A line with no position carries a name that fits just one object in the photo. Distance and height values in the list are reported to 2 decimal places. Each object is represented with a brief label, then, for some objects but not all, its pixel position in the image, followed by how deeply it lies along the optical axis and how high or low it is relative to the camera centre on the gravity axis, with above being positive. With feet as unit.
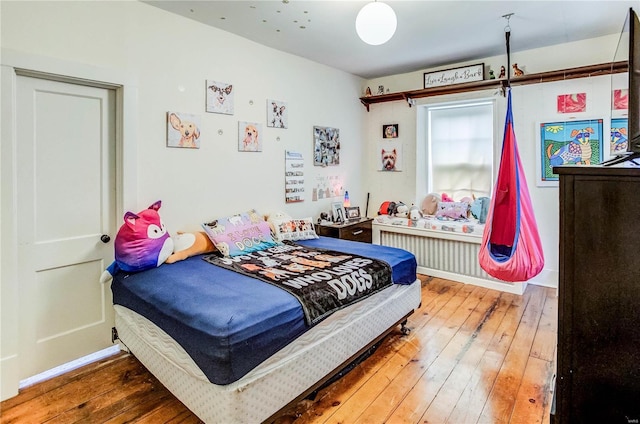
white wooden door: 7.30 -0.24
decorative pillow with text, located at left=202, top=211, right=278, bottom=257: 9.31 -0.77
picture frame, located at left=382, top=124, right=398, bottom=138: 15.66 +3.40
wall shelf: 10.86 +4.43
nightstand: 12.94 -0.91
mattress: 5.26 -2.76
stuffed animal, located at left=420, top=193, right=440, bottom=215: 14.73 +0.10
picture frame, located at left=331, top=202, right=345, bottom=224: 13.98 -0.27
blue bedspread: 5.12 -1.75
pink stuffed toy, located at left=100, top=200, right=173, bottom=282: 7.52 -0.84
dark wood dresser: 2.64 -0.70
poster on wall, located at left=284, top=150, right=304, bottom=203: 12.66 +1.08
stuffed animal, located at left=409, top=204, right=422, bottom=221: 14.26 -0.31
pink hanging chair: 9.64 -0.66
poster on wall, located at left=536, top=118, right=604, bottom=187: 11.24 +2.05
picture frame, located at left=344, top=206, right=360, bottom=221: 14.44 -0.24
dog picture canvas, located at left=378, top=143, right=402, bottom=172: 15.70 +2.24
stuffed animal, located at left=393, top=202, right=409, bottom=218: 14.81 -0.20
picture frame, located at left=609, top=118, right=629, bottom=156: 10.66 +2.20
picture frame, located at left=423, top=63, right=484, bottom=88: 13.03 +5.03
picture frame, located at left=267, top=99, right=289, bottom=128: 11.91 +3.18
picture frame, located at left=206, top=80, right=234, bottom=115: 10.18 +3.23
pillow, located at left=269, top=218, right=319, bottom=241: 10.87 -0.72
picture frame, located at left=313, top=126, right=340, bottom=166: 13.75 +2.44
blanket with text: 6.59 -1.47
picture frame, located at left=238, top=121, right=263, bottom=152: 11.08 +2.24
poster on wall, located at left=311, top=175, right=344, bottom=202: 13.99 +0.78
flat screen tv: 3.86 +1.33
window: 13.84 +2.40
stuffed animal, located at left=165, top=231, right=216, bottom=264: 8.57 -1.01
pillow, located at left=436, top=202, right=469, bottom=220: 13.84 -0.15
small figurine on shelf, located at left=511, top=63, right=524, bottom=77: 12.22 +4.74
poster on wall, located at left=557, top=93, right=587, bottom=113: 11.47 +3.44
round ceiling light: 7.12 +3.80
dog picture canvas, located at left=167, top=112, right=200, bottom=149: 9.34 +2.08
